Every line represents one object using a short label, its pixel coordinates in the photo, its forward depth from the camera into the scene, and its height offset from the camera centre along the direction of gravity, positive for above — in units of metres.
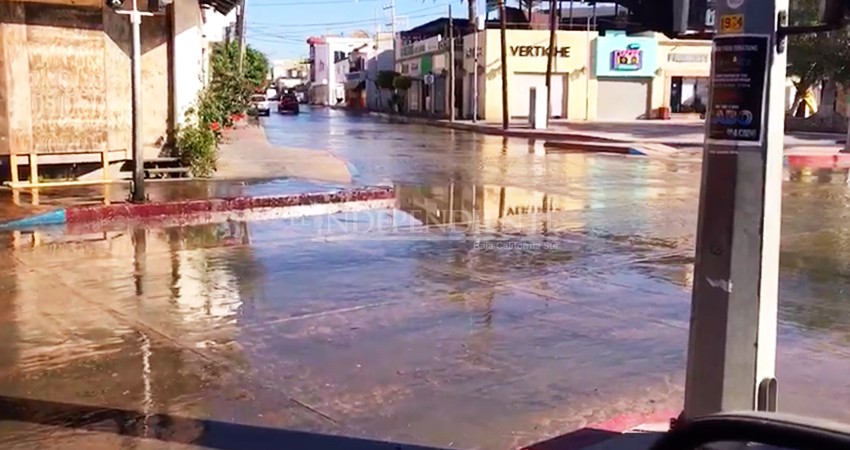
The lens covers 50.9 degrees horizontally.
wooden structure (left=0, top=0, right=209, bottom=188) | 14.70 +0.67
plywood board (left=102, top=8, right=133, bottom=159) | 15.82 +0.76
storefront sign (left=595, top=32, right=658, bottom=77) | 54.31 +4.19
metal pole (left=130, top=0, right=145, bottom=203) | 12.76 +0.02
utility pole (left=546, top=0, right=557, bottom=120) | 44.99 +3.97
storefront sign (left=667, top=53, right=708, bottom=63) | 56.16 +4.23
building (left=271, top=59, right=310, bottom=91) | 172.10 +9.99
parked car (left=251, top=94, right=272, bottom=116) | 58.78 +1.15
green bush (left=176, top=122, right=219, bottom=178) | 16.78 -0.53
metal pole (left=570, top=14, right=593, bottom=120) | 54.28 +2.57
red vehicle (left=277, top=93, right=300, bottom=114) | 76.62 +1.48
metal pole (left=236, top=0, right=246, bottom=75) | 41.81 +4.88
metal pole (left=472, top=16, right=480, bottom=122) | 54.65 +3.40
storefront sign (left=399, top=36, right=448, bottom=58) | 63.39 +5.75
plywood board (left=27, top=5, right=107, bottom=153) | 14.98 +0.67
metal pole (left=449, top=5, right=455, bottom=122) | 53.91 +2.85
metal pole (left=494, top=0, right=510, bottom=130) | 41.72 +3.18
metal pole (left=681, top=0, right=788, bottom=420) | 3.82 -0.43
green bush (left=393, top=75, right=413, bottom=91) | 70.56 +3.21
